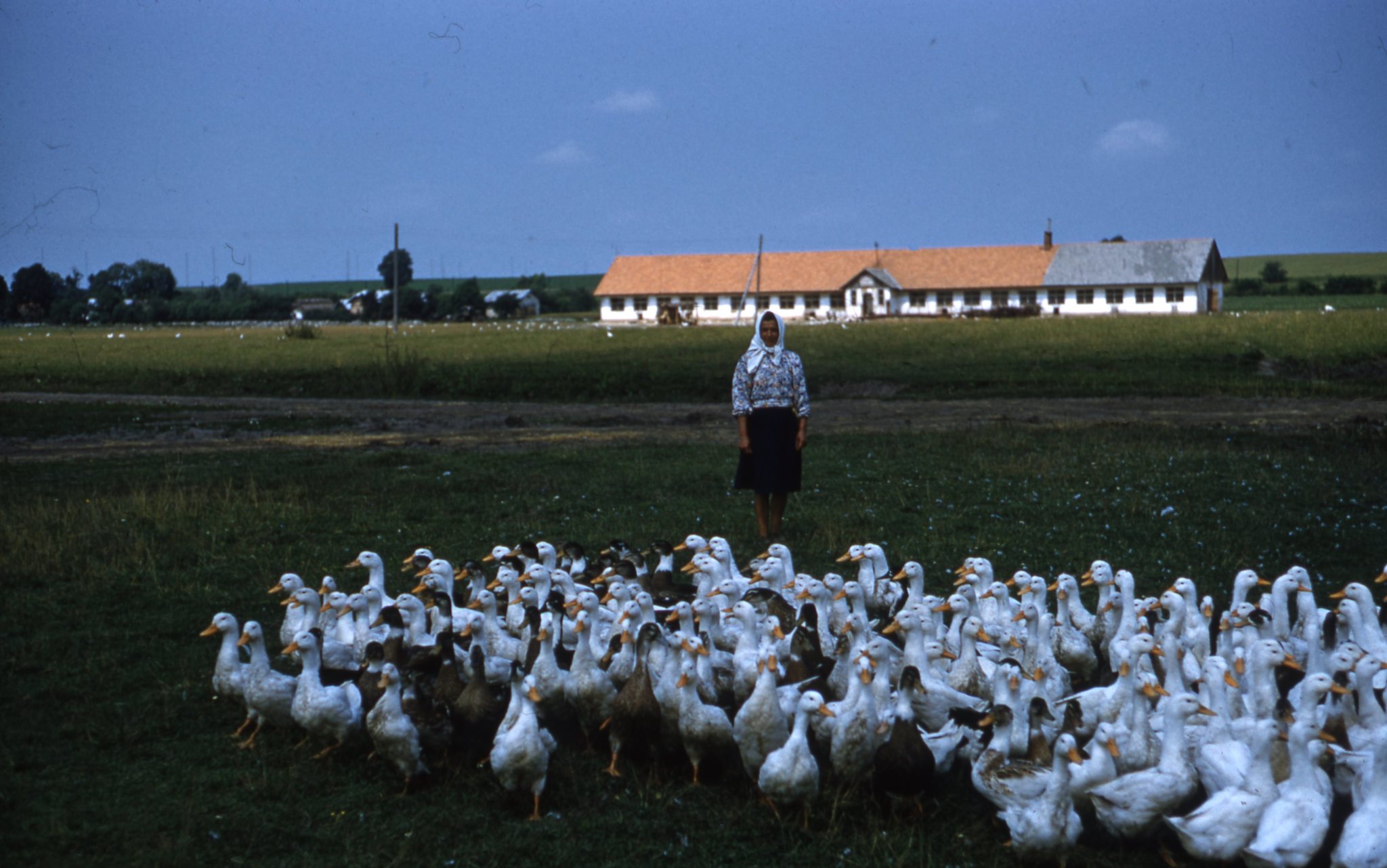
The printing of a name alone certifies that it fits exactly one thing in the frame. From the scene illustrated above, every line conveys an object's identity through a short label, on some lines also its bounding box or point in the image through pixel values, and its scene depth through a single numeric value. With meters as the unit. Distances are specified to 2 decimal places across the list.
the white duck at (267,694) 7.01
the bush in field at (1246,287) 108.36
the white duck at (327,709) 6.72
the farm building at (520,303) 92.75
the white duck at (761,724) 6.24
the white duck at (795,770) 5.91
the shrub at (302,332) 52.00
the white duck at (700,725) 6.41
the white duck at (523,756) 6.07
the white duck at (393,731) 6.37
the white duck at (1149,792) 5.71
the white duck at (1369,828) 5.13
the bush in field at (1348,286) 94.38
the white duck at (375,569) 9.28
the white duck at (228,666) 7.40
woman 11.97
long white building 77.12
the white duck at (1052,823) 5.53
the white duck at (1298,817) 5.27
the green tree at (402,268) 114.69
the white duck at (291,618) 8.45
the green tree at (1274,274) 117.88
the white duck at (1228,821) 5.45
